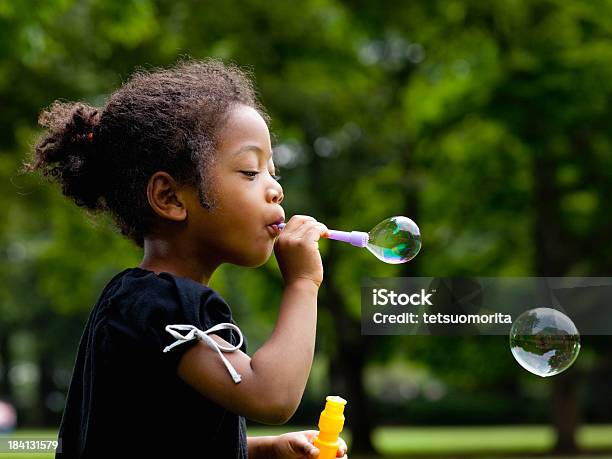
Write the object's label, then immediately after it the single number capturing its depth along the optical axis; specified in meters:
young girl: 3.40
